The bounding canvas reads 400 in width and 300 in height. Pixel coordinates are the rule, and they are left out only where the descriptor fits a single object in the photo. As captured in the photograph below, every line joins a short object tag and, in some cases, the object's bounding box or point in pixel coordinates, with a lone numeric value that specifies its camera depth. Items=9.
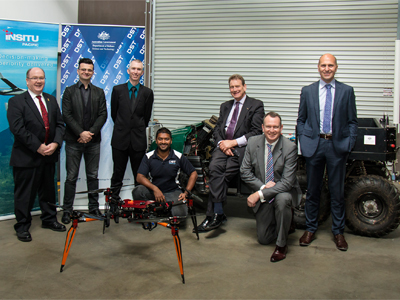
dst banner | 4.45
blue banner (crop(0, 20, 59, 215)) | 4.07
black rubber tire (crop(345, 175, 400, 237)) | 3.38
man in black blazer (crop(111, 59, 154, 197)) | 4.00
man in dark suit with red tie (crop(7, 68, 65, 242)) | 3.43
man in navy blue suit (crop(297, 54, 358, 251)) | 3.12
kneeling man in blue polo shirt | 3.57
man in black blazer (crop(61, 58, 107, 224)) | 3.92
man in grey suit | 3.10
